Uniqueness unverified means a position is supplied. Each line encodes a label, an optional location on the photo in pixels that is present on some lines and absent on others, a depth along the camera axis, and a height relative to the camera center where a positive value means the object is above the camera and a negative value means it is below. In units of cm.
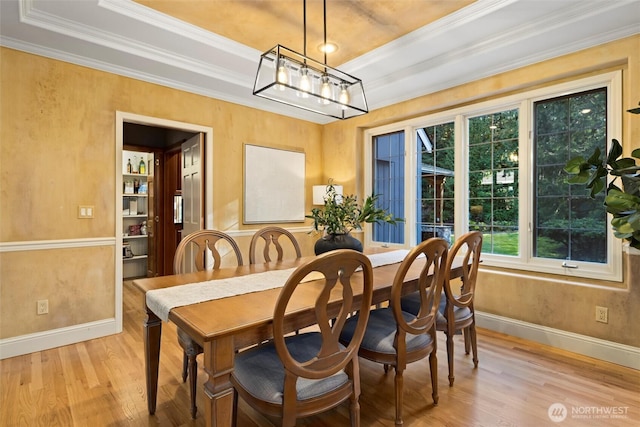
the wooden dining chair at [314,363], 124 -68
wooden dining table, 118 -45
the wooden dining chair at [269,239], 258 -22
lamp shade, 439 +30
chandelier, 195 +87
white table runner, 151 -41
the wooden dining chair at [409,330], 167 -68
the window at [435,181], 363 +40
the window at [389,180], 418 +46
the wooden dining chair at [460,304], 204 -64
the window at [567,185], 262 +28
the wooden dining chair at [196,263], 177 -36
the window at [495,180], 310 +35
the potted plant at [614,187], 179 +19
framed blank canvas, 402 +39
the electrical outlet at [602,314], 247 -79
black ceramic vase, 229 -22
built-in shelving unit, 538 +5
